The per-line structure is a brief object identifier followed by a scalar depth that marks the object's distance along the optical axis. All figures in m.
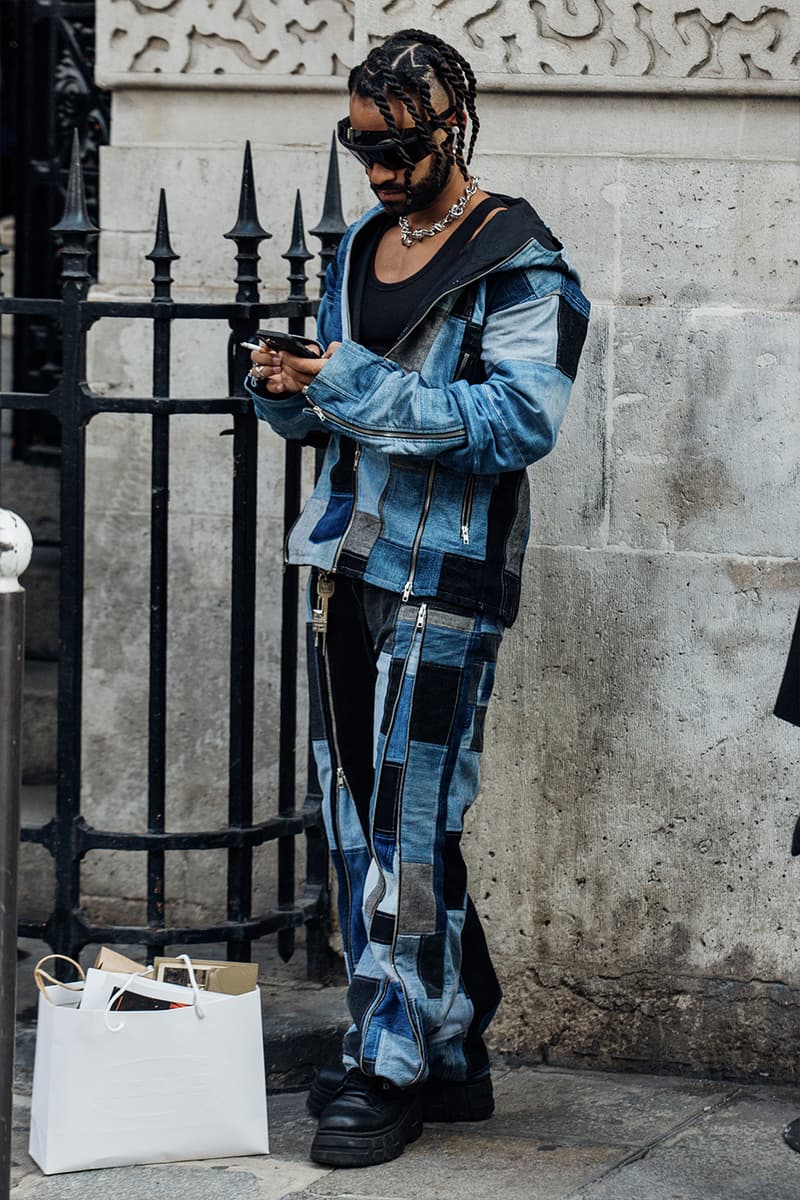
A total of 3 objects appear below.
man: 5.96
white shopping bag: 6.15
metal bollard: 4.75
